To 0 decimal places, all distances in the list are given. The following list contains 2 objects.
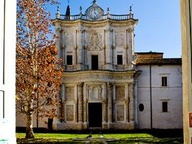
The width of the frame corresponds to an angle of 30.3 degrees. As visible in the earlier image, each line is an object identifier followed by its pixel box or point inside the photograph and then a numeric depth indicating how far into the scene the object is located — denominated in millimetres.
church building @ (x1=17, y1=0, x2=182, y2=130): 30812
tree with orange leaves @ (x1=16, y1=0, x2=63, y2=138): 20453
